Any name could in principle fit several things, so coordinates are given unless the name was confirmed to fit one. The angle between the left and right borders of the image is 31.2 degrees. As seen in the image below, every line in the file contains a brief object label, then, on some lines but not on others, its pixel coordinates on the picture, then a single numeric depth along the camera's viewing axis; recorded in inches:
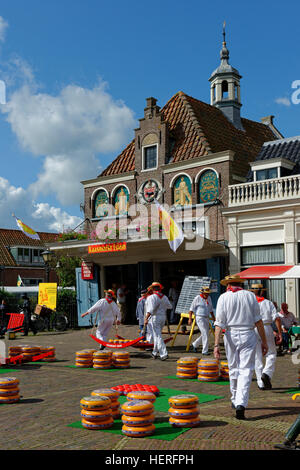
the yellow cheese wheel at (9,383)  332.8
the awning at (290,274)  590.0
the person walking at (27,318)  894.4
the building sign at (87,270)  1033.5
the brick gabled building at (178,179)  917.8
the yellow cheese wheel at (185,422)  256.7
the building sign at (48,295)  964.0
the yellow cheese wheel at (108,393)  279.0
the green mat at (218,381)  392.8
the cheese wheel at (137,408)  248.2
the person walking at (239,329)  285.1
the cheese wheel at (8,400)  331.9
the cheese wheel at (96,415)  259.6
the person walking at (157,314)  531.8
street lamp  946.7
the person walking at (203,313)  561.3
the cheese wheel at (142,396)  271.8
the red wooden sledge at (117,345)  535.2
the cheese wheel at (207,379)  396.8
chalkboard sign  666.7
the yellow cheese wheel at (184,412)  256.8
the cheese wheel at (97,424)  259.9
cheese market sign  875.4
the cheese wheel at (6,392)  332.5
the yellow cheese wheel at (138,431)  244.5
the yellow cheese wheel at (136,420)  246.7
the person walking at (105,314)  569.6
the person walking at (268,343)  362.6
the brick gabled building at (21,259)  1821.7
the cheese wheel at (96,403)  260.8
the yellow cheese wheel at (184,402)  258.8
